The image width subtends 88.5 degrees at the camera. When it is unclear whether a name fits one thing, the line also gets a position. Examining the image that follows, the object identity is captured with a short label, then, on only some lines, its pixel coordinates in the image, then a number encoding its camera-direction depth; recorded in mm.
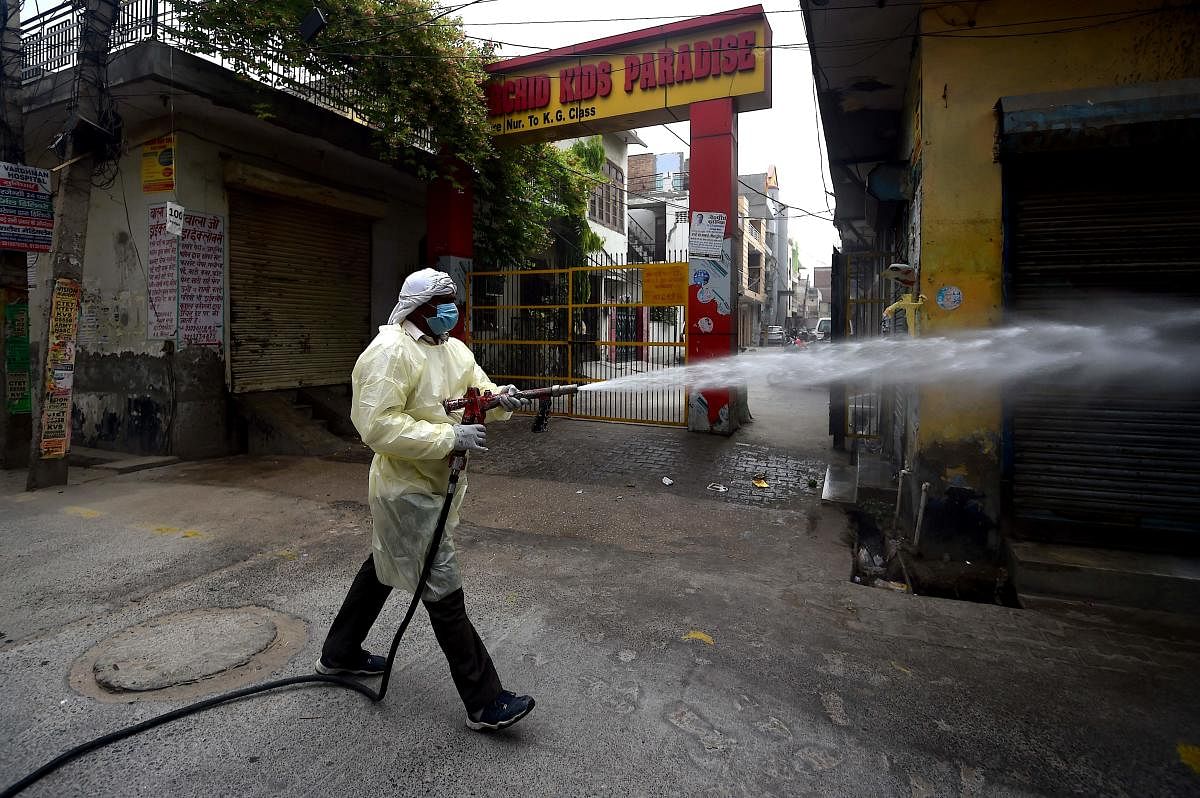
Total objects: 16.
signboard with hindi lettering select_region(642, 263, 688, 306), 10008
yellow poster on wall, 8430
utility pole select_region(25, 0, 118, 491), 6973
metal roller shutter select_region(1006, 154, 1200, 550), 4410
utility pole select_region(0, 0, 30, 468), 7211
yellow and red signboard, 9617
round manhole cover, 2998
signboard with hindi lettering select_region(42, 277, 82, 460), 6980
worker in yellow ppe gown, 2588
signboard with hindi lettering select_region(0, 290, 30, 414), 7676
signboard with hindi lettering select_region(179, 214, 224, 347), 8523
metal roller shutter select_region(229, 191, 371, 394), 9422
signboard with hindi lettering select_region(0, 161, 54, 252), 6965
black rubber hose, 2325
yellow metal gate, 10195
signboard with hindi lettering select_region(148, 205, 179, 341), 8453
